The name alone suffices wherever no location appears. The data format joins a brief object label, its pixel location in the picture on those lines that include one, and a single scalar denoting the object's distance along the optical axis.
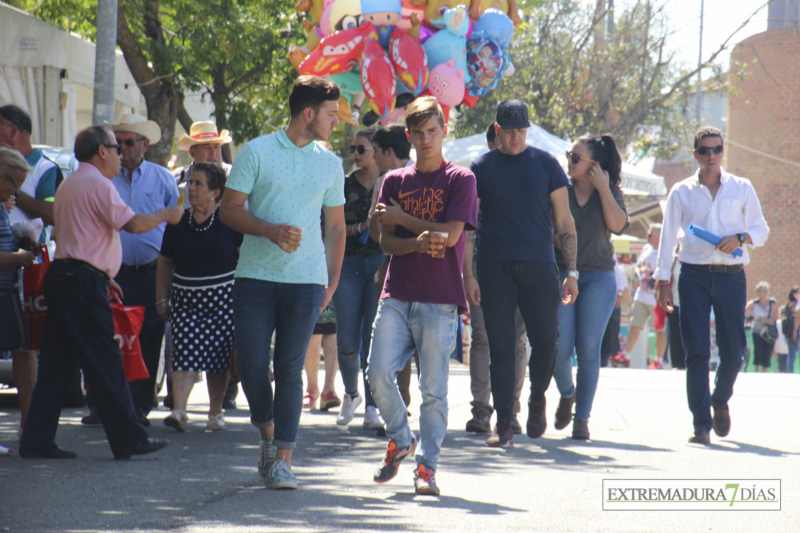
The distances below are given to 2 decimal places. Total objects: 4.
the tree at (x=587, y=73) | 54.47
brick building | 66.94
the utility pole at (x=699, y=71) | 57.65
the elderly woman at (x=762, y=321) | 41.97
